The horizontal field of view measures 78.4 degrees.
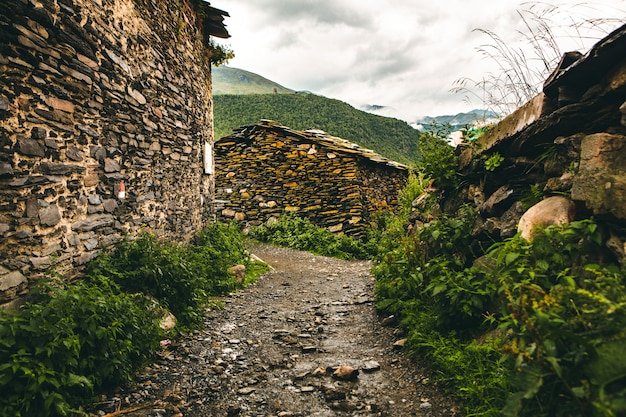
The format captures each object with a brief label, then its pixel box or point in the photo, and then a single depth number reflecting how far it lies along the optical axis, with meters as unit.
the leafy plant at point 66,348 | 2.46
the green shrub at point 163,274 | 4.53
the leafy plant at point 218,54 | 9.66
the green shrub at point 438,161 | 5.05
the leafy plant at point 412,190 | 8.43
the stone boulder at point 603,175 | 2.31
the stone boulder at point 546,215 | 2.74
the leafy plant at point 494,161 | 3.86
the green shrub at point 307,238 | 12.22
